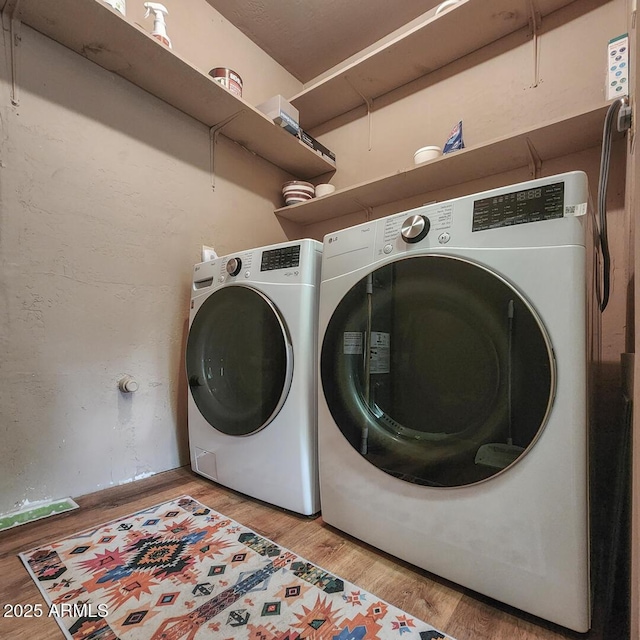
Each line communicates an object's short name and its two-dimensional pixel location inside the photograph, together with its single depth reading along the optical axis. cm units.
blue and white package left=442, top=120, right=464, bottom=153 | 145
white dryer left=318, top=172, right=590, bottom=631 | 67
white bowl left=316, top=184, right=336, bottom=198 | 191
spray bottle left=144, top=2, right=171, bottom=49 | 131
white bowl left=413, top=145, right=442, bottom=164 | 150
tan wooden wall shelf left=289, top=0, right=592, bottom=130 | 141
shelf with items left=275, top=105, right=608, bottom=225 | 122
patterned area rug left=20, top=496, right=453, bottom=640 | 67
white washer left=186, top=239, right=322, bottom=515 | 109
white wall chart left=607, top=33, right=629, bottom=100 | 109
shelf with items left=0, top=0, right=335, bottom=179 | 113
